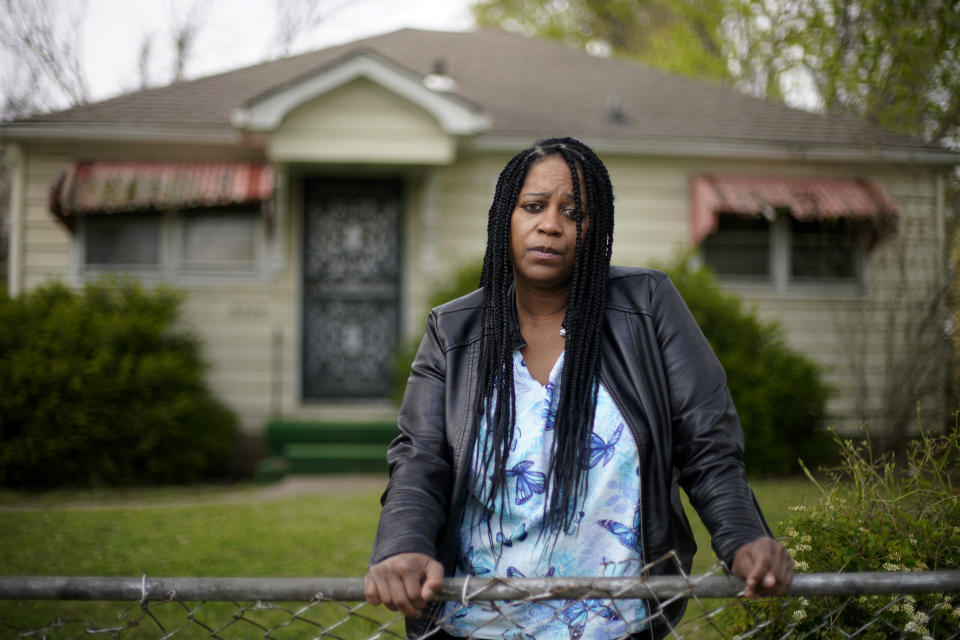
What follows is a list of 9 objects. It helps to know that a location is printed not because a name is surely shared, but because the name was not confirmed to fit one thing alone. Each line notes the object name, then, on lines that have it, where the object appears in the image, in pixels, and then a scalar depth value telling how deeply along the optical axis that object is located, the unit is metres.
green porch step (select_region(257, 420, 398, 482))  7.77
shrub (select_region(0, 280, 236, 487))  7.36
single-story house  8.23
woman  1.69
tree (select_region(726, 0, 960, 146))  5.41
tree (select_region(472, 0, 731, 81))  23.00
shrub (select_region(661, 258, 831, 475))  7.47
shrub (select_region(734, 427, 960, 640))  2.13
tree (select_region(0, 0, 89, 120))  15.38
